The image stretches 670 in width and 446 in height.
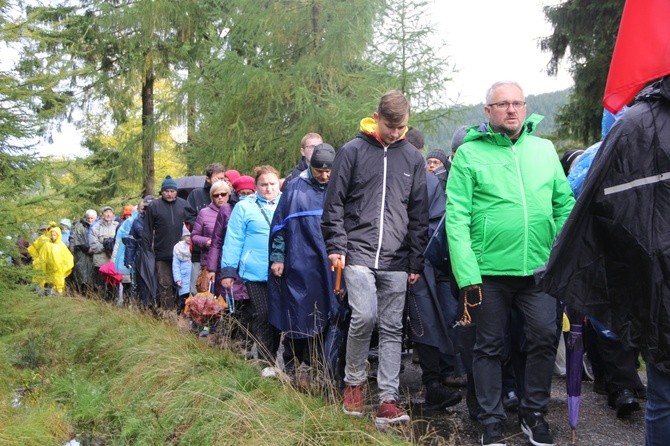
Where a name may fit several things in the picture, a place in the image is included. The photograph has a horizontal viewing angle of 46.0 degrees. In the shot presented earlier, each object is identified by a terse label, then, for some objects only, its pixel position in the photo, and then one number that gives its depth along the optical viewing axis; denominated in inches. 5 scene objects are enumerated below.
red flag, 123.0
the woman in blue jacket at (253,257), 281.4
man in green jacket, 186.1
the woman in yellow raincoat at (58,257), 567.8
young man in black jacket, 207.6
